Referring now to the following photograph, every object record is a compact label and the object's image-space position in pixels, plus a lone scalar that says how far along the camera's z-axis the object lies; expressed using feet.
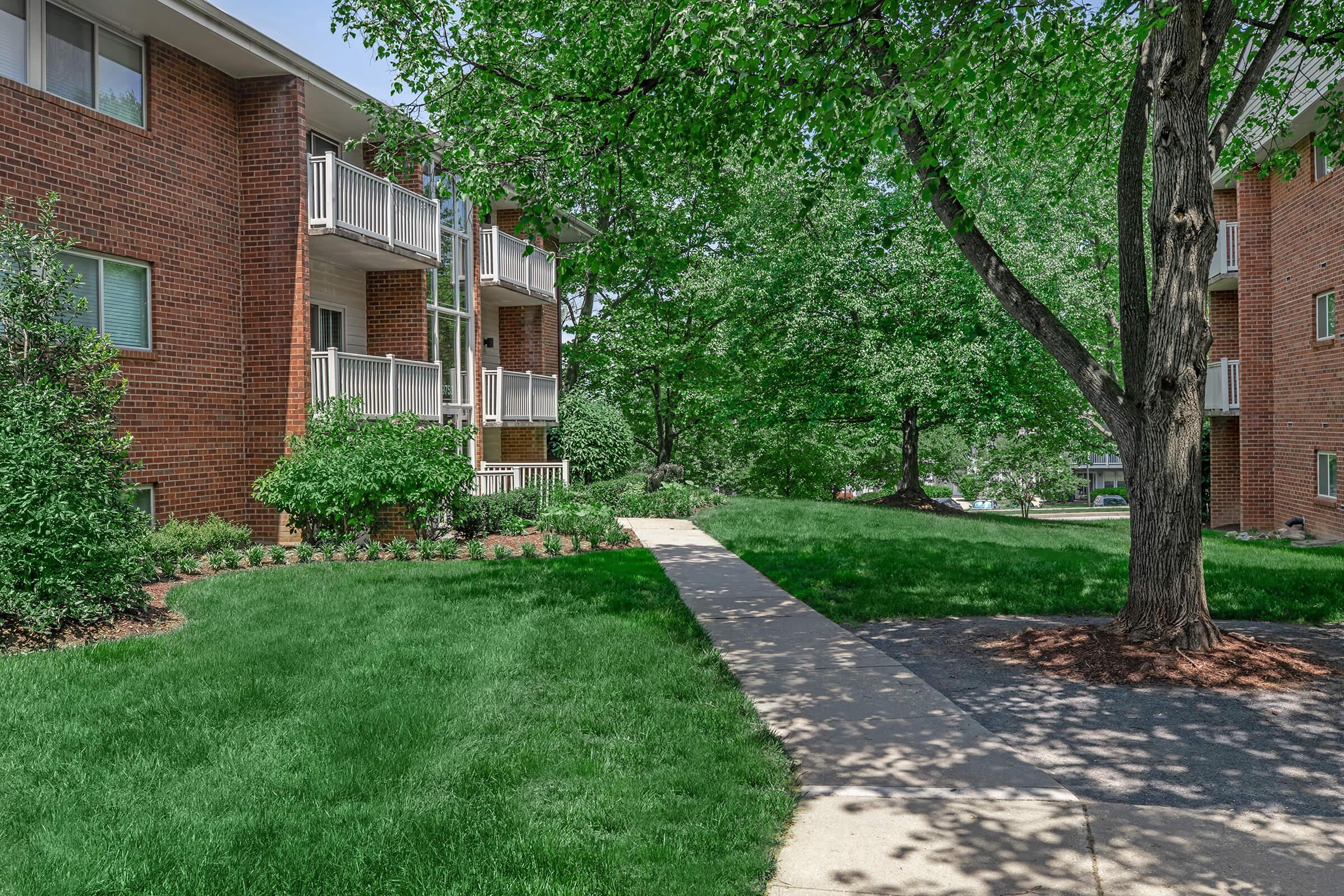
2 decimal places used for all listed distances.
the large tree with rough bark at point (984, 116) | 23.26
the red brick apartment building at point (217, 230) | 38.19
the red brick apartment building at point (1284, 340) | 57.88
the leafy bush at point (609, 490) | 65.31
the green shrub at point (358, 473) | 41.50
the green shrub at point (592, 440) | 75.82
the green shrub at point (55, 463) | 23.98
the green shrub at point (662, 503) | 63.57
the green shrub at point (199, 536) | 37.24
